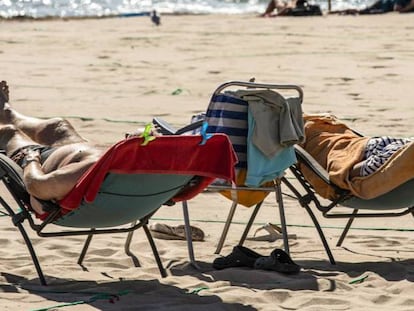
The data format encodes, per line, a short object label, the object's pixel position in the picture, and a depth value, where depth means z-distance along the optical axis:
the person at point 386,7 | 39.52
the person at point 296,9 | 39.30
